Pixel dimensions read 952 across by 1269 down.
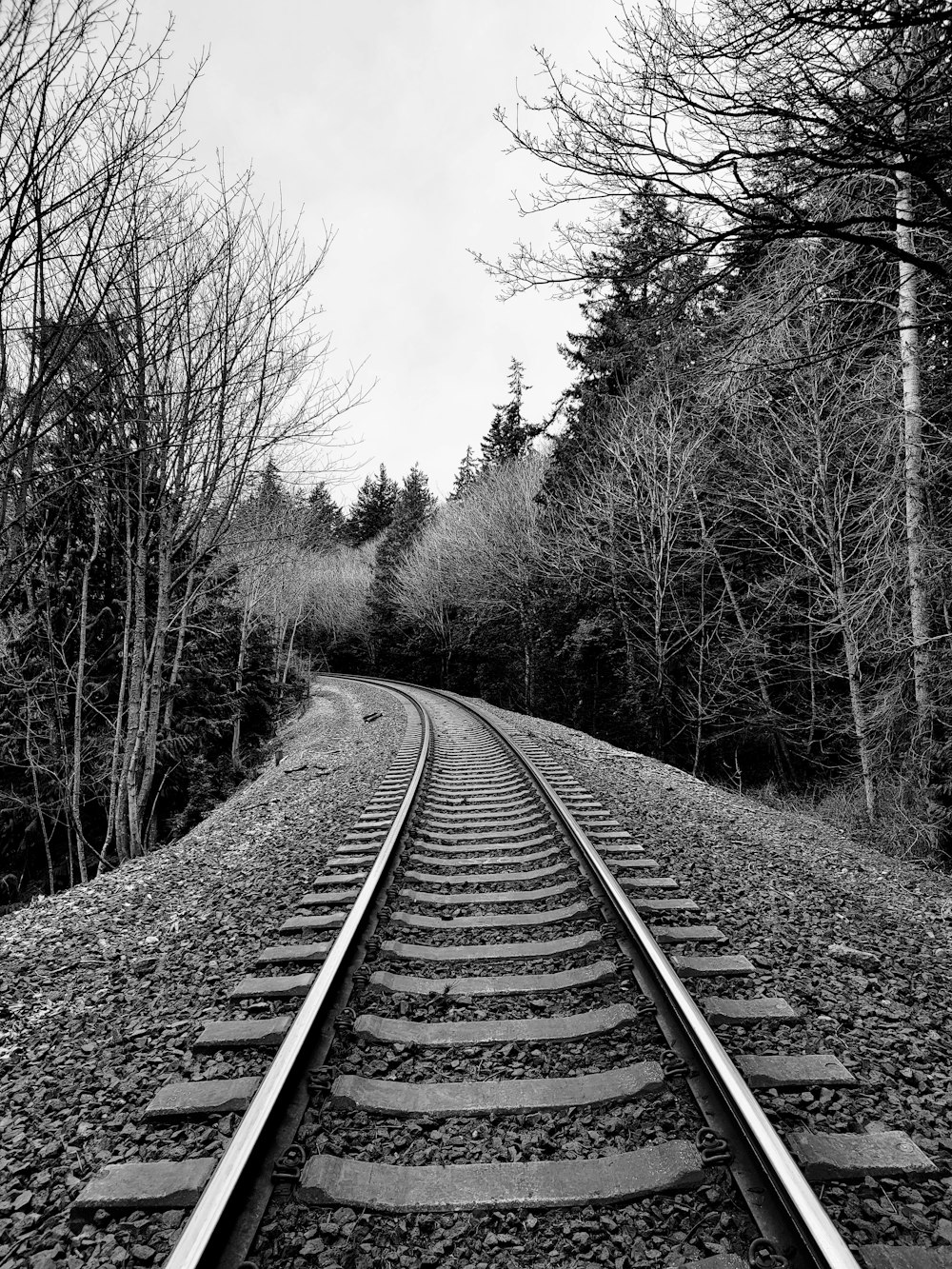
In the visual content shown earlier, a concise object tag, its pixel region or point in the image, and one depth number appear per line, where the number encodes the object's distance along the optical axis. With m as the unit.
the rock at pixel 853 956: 3.46
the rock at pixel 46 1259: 1.73
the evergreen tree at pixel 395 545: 40.81
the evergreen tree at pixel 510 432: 41.22
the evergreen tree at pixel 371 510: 66.50
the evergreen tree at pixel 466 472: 49.66
